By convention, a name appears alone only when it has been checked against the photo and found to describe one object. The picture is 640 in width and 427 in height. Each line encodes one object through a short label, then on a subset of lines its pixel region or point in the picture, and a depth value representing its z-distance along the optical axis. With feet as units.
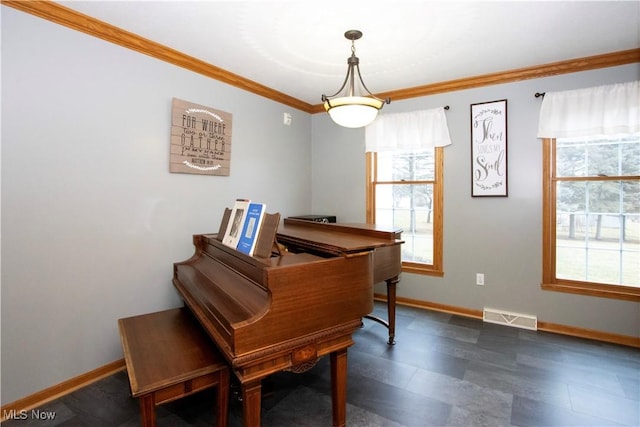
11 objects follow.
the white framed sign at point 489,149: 10.52
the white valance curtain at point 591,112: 8.80
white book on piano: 6.55
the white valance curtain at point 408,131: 11.48
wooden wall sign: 8.84
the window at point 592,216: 9.16
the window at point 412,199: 11.84
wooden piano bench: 4.48
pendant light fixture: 6.96
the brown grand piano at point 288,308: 4.47
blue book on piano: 5.84
